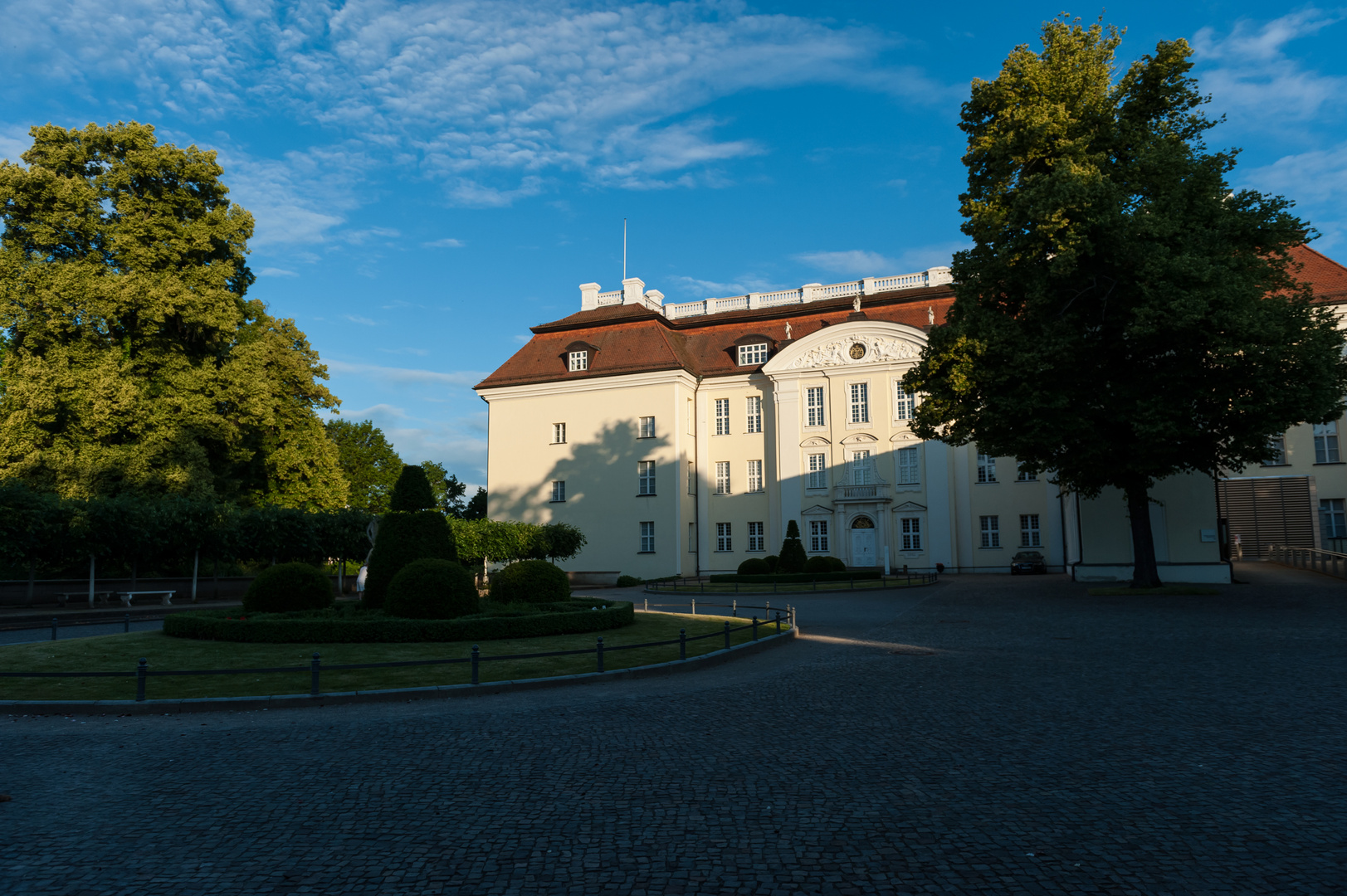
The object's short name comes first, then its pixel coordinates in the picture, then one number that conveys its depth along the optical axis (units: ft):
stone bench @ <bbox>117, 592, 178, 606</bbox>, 91.50
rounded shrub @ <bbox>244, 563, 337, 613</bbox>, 64.28
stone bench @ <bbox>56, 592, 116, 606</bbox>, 92.80
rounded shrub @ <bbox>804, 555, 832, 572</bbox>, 127.24
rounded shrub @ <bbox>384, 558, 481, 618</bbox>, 56.90
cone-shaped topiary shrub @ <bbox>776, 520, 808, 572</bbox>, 127.65
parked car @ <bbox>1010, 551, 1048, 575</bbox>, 137.59
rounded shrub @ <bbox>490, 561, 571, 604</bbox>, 71.00
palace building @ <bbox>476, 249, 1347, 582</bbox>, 147.13
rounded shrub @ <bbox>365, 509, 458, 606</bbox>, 63.57
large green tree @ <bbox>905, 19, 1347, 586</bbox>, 71.10
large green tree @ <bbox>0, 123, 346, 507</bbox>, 101.96
